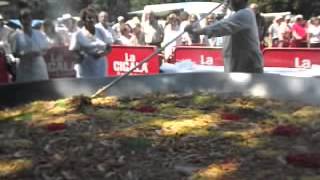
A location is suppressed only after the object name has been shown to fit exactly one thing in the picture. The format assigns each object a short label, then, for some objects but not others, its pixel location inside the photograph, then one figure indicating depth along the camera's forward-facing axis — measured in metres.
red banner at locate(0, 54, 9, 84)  10.24
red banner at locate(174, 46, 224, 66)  11.91
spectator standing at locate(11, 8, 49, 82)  8.52
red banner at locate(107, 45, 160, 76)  11.74
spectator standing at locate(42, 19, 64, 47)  11.95
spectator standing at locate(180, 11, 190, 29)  16.67
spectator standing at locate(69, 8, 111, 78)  8.92
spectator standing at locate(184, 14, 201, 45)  15.38
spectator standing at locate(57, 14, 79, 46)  13.65
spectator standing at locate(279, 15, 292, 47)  18.31
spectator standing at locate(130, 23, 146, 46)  15.91
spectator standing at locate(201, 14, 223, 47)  15.38
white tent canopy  38.22
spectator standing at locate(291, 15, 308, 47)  18.02
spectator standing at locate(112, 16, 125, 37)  16.13
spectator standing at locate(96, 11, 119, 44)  11.29
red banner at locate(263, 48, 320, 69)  10.80
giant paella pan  3.64
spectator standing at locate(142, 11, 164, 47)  15.95
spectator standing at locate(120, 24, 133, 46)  15.65
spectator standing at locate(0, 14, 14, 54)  10.75
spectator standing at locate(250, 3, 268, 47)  14.20
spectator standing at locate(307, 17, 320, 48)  17.62
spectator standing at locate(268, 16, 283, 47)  18.68
